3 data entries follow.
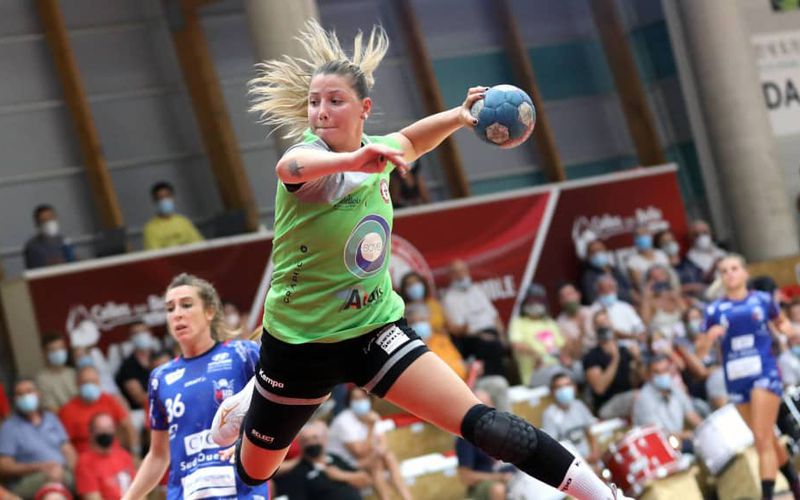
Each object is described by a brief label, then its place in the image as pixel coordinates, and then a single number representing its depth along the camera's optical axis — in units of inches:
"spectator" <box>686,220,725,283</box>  590.5
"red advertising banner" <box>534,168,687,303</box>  575.8
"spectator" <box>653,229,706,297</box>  570.6
